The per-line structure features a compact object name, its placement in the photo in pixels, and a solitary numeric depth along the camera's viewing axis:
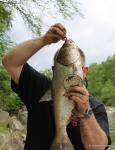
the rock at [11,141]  6.89
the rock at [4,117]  9.41
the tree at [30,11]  9.24
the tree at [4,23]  9.12
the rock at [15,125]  9.59
